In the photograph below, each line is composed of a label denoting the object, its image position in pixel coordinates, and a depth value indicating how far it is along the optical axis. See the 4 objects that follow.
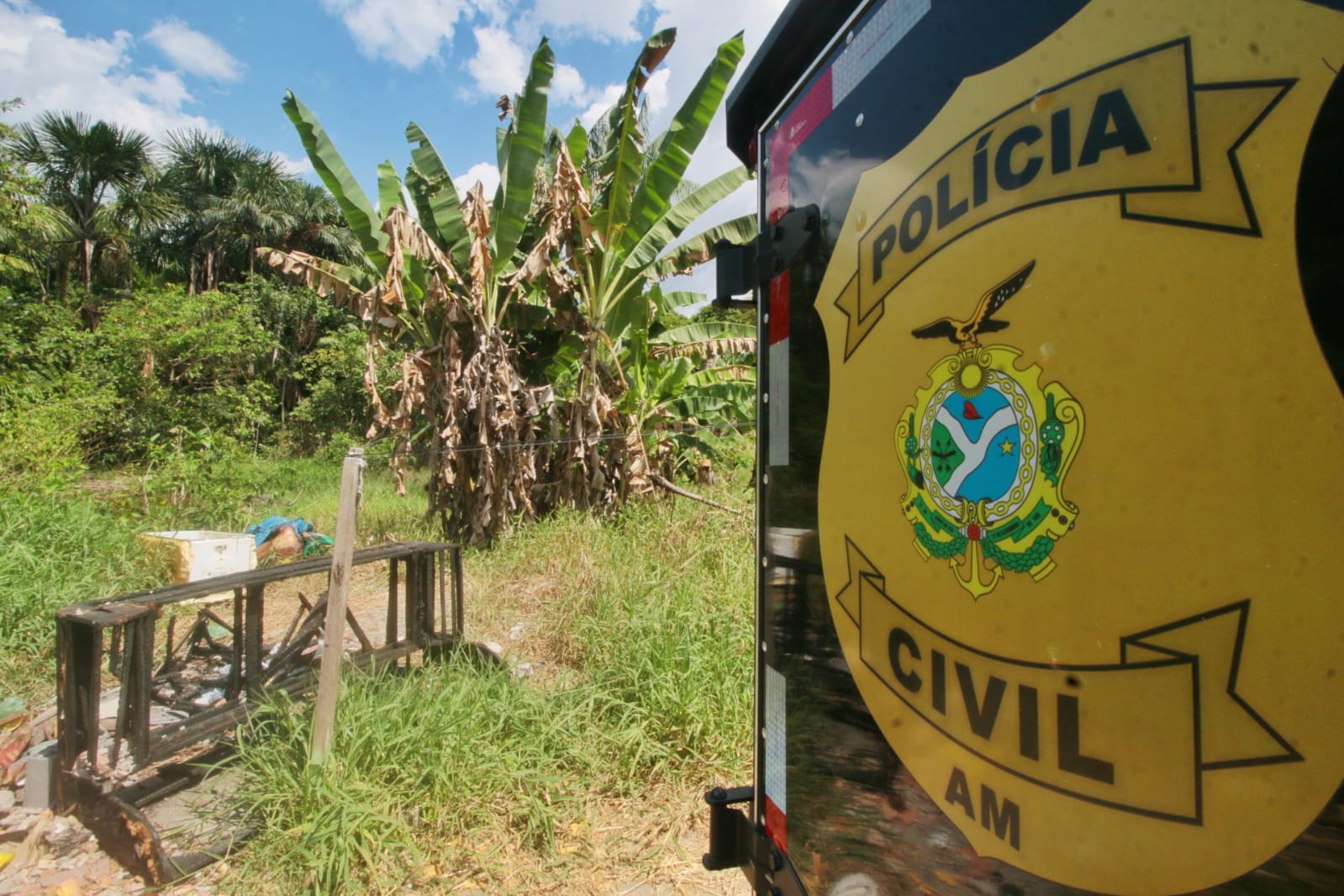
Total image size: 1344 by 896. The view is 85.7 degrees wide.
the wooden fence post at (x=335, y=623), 3.07
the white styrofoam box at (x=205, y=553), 6.13
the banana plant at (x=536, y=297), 6.66
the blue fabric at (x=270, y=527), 8.02
